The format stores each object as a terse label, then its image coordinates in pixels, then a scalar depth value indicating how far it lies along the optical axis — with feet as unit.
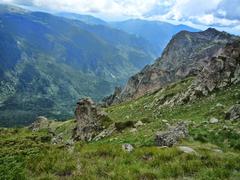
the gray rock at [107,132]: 71.12
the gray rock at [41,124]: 207.23
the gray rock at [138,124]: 68.34
